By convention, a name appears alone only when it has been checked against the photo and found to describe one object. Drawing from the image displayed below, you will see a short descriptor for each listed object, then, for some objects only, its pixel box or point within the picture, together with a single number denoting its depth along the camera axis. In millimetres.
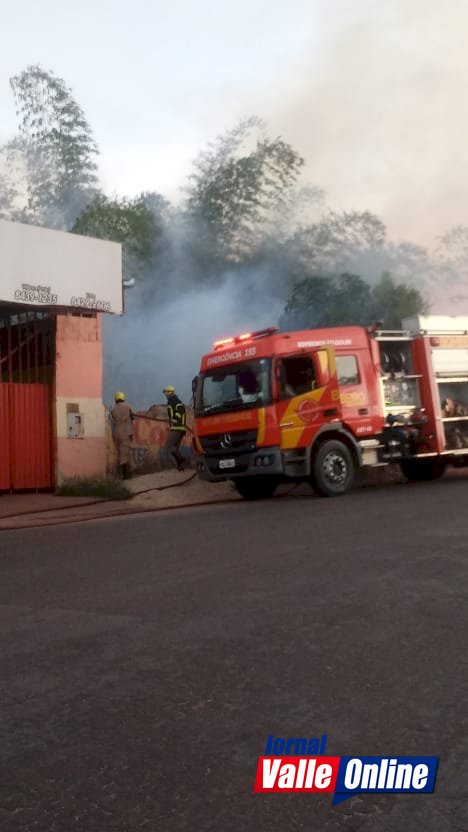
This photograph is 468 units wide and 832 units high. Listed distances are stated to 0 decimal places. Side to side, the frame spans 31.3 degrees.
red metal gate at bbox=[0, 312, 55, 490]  15695
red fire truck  13438
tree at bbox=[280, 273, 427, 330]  43156
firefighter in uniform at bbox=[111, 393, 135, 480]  16938
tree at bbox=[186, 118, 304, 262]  58688
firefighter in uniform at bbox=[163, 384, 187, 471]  17703
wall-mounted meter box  16359
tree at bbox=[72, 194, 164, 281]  49625
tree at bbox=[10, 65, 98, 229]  52812
